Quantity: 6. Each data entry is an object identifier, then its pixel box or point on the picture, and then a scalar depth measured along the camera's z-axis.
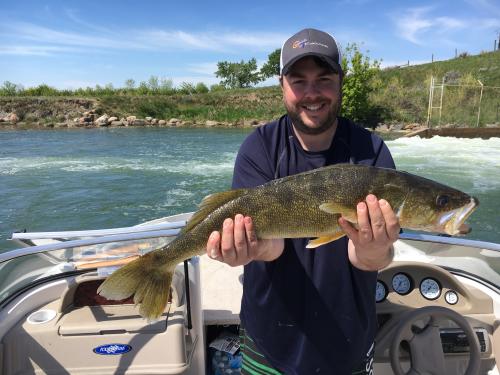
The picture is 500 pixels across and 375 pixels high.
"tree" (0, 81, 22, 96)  63.63
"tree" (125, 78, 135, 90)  71.31
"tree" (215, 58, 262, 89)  82.50
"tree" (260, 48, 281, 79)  78.31
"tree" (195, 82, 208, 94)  70.87
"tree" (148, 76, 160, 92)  69.44
